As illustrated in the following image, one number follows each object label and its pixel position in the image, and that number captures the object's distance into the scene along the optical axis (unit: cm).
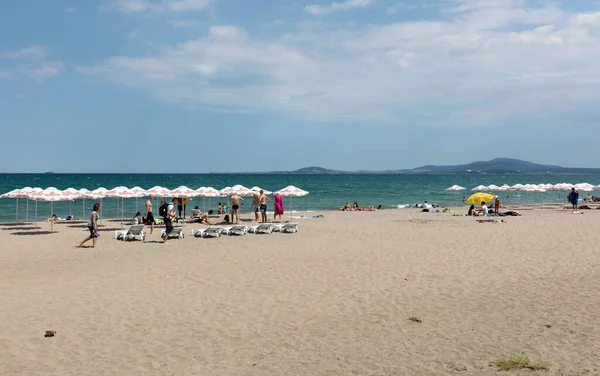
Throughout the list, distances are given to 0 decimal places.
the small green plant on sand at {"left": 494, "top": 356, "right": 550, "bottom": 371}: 531
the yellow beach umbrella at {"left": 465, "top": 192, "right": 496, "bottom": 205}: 2497
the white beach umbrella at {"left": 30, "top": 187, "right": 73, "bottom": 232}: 1790
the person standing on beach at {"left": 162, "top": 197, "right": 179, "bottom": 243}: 1597
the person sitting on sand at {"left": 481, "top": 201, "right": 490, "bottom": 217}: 2507
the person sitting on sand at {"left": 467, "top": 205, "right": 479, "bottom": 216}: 2618
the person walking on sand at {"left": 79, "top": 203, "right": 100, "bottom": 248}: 1468
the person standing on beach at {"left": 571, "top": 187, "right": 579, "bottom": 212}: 2800
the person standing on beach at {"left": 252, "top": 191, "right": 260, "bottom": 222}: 2205
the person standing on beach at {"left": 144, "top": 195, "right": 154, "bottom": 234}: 1991
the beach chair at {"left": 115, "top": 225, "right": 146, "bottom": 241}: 1664
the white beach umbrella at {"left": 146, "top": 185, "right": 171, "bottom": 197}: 2091
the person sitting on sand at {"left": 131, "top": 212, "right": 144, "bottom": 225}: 2248
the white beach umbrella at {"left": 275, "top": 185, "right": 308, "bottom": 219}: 2229
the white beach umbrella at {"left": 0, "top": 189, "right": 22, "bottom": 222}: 1964
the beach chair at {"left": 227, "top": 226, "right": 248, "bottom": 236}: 1758
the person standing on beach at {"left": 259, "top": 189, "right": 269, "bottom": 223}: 2168
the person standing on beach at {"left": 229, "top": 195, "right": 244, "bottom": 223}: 2148
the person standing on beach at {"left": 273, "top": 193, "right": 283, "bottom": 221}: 2256
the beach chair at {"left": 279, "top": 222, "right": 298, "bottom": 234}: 1838
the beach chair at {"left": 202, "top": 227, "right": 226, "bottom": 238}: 1703
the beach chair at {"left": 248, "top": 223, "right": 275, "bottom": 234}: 1808
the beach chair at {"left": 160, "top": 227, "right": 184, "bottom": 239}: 1678
